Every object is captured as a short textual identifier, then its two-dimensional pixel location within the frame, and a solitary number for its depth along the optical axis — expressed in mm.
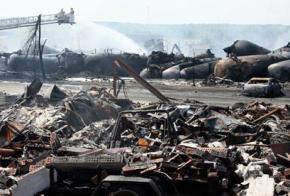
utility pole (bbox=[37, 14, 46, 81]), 67436
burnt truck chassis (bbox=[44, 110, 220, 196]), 14343
